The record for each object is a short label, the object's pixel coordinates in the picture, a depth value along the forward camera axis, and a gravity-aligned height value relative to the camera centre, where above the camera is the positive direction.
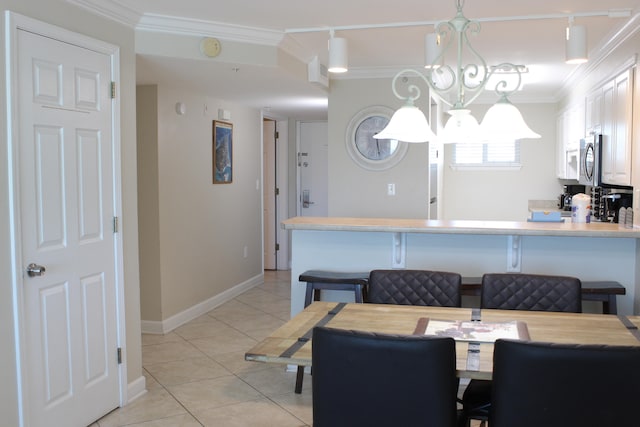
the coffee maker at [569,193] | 7.48 -0.21
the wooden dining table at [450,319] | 2.20 -0.64
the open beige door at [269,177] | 8.27 -0.01
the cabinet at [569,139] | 6.14 +0.40
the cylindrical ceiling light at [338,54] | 3.13 +0.62
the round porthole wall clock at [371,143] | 5.84 +0.31
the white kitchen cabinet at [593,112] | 5.01 +0.54
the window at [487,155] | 8.27 +0.27
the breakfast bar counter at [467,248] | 3.71 -0.46
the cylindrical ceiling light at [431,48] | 3.24 +0.67
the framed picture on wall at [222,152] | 6.13 +0.24
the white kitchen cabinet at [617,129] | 4.00 +0.33
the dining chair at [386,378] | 1.97 -0.65
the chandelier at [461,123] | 2.54 +0.22
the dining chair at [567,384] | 1.87 -0.64
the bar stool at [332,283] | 3.82 -0.67
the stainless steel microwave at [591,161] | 4.89 +0.12
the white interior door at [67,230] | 2.95 -0.27
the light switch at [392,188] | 5.89 -0.12
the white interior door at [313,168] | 8.27 +0.11
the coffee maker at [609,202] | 4.68 -0.21
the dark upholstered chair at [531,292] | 3.07 -0.59
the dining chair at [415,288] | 3.22 -0.59
